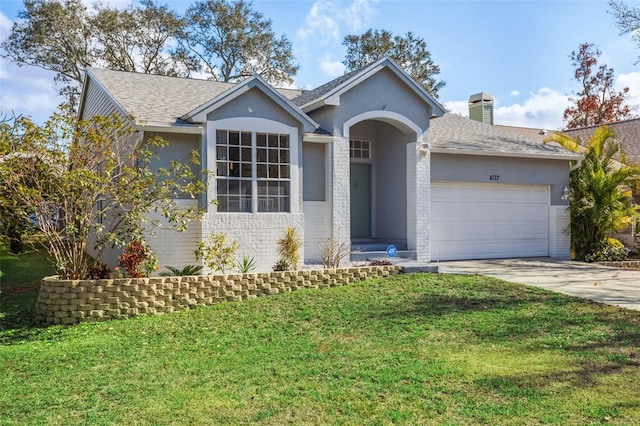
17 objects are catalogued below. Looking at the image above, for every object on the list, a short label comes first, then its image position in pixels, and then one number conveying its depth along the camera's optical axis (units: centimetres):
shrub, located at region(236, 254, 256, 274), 1207
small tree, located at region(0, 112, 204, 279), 919
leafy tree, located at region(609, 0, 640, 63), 1789
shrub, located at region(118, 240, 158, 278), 1005
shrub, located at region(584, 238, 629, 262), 1708
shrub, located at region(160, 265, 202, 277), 1105
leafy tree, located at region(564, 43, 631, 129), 3903
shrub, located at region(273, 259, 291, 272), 1194
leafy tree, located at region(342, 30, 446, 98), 3609
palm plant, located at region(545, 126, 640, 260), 1727
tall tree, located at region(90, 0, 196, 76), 3034
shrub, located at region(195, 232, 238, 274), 1152
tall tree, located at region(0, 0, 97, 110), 2922
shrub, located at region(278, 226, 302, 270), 1255
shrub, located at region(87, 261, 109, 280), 979
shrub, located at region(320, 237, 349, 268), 1255
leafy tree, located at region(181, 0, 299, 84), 3281
